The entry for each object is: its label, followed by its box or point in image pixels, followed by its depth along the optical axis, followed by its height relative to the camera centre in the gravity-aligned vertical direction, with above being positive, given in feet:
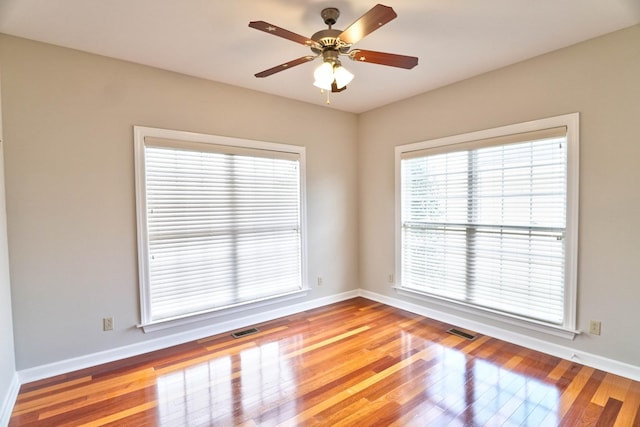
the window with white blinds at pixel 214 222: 9.66 -0.63
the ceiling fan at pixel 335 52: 5.96 +3.21
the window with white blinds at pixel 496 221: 8.98 -0.66
